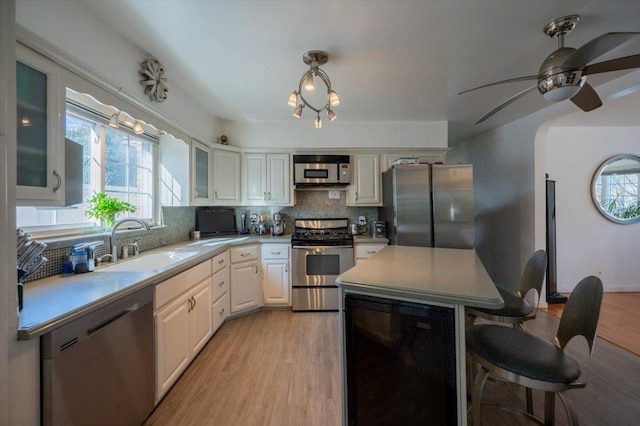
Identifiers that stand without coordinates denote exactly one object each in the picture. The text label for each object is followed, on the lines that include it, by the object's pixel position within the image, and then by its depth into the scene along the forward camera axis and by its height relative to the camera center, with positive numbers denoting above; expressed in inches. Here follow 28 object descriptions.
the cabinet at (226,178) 130.1 +18.8
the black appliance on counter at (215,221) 133.7 -3.9
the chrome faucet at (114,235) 74.6 -6.0
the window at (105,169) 67.0 +16.0
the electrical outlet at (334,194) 152.4 +10.8
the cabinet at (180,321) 64.9 -31.1
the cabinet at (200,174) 113.1 +18.6
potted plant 75.7 +1.9
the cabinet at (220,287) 100.0 -30.0
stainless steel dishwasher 39.2 -27.2
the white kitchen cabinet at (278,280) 128.3 -33.1
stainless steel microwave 137.6 +23.5
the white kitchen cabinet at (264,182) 139.3 +17.0
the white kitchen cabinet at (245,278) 117.6 -30.3
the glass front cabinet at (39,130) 44.6 +15.8
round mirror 149.6 +13.2
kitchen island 42.6 -22.4
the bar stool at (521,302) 60.3 -22.8
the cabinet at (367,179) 143.3 +18.6
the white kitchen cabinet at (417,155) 142.9 +31.6
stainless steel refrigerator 118.6 +3.1
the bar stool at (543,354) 40.4 -25.0
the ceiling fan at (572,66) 51.3 +31.7
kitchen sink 72.3 -14.5
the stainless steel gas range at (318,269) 126.6 -27.4
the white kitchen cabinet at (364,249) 128.4 -18.2
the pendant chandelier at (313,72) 75.2 +43.8
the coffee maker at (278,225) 143.2 -6.5
